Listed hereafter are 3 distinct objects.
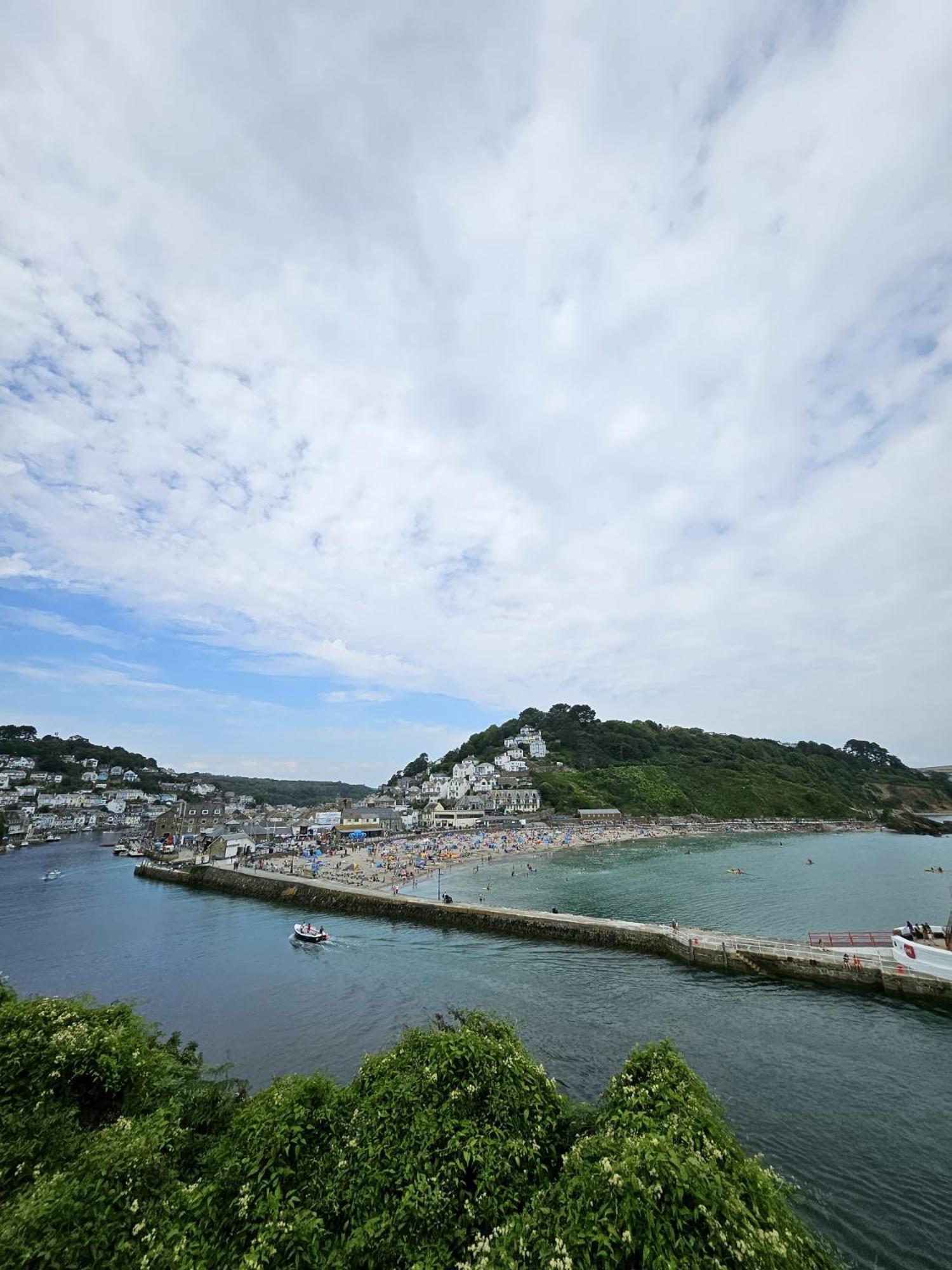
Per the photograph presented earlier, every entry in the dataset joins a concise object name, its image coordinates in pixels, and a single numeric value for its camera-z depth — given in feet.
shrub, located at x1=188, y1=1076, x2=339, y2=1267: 18.63
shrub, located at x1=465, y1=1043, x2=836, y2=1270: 15.83
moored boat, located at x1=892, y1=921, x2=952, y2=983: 71.72
